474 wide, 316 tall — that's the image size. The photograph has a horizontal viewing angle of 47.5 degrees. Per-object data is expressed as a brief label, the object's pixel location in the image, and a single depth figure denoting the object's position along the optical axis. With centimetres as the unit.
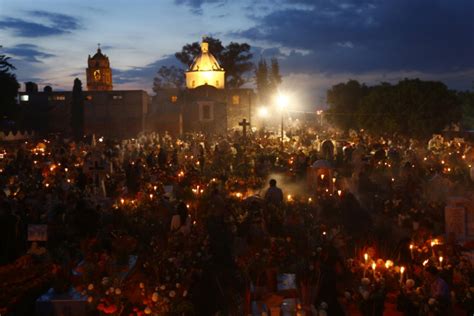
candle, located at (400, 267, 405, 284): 862
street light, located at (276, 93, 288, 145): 2953
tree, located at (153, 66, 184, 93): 7362
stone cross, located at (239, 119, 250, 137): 3334
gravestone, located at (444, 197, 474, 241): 1193
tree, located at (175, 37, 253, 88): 6706
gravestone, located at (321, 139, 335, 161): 2396
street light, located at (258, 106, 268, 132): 6523
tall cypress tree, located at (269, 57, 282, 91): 7745
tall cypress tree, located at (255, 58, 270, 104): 7400
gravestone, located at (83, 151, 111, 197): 1669
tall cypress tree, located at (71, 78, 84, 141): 4241
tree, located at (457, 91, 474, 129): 7575
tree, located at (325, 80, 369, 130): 6128
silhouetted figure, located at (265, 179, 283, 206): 1359
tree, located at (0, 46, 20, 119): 3981
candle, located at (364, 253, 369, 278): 889
